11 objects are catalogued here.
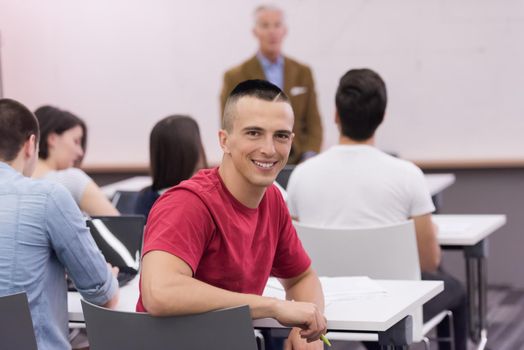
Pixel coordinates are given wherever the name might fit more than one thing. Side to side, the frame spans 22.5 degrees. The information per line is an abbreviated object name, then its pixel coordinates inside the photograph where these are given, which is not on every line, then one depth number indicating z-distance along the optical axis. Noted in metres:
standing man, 8.24
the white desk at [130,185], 7.56
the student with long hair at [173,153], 5.34
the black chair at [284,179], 6.64
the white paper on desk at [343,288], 3.67
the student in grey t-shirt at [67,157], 5.67
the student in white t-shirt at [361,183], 4.78
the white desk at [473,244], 5.27
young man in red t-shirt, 2.99
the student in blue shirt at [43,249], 3.61
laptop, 4.40
